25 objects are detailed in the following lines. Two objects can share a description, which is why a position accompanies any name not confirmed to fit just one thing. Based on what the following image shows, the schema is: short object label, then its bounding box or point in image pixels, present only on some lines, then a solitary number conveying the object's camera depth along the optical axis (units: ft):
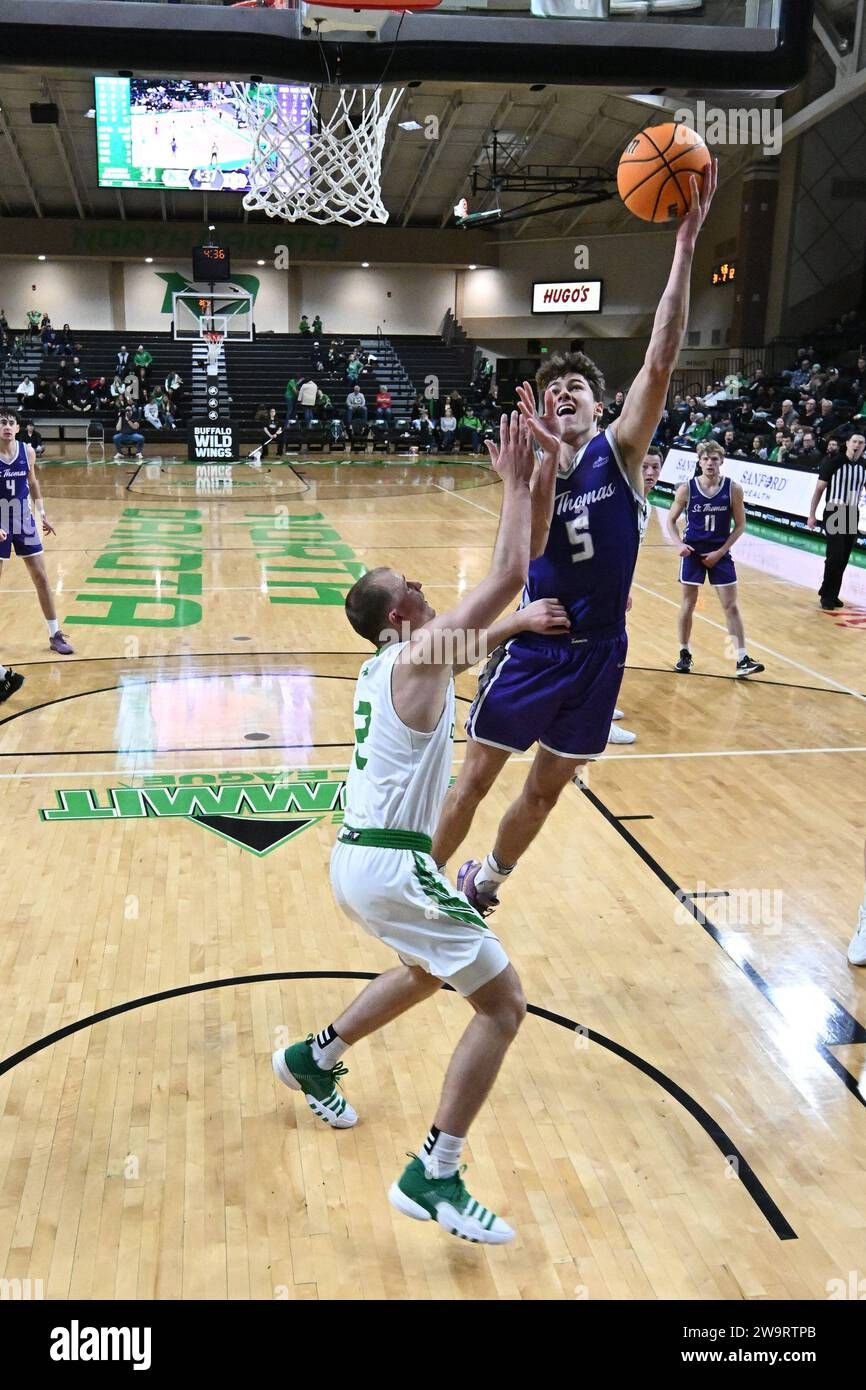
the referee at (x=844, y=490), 36.11
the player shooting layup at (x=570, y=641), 14.49
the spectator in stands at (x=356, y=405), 93.61
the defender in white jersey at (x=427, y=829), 10.07
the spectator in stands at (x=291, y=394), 92.84
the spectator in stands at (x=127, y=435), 87.25
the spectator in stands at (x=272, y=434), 89.86
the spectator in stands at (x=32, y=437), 87.25
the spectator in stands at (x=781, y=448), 56.65
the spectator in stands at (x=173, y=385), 97.19
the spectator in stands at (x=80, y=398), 97.71
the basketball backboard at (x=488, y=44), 25.32
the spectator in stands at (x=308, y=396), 91.97
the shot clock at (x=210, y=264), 83.05
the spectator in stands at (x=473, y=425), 97.19
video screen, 84.38
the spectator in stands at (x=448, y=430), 95.66
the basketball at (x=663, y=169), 14.74
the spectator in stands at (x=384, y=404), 97.06
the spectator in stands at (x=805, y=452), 53.85
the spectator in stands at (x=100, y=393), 99.40
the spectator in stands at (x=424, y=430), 96.43
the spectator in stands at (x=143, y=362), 102.17
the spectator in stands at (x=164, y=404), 94.68
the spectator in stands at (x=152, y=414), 92.79
